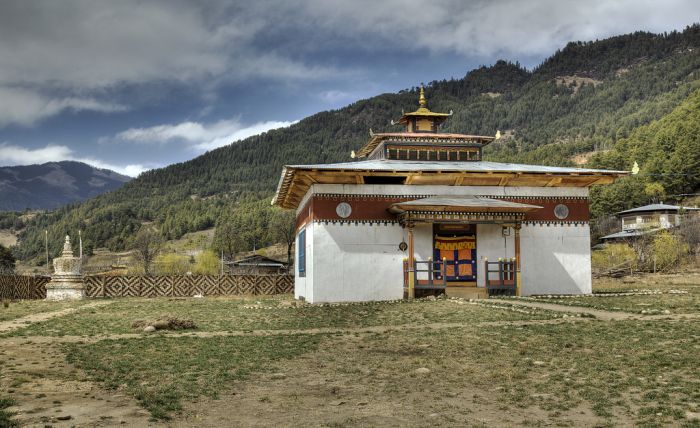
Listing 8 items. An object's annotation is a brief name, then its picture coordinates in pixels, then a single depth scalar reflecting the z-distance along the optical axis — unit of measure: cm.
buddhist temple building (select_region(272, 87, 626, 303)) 2816
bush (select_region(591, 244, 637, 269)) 5700
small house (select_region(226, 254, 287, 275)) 8231
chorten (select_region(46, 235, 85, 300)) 4016
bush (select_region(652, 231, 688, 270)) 5416
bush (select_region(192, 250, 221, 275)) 9900
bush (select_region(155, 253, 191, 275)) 10276
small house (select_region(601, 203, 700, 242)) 8124
